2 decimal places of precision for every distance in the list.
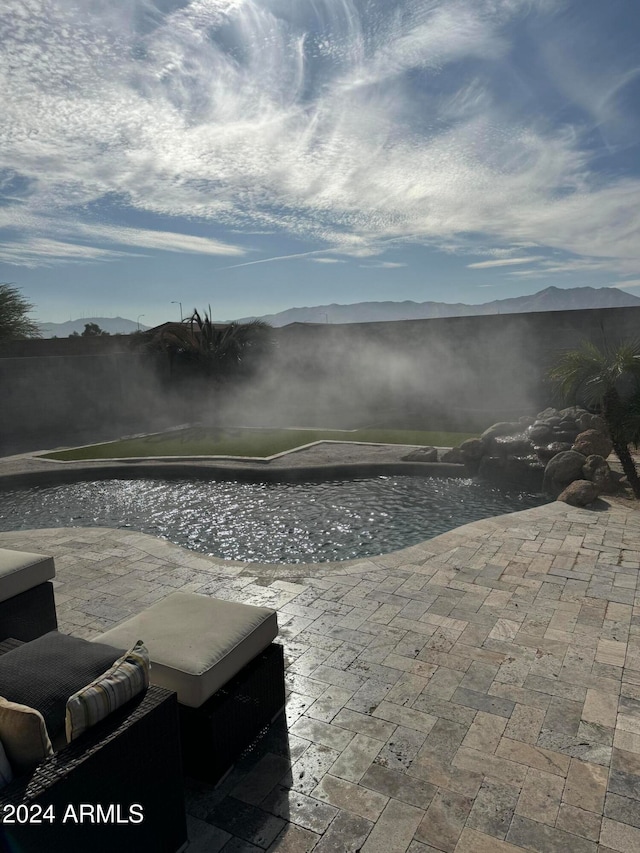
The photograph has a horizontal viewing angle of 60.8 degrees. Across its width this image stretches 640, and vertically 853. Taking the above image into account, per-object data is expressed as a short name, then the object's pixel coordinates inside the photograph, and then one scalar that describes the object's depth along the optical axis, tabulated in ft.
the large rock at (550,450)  32.58
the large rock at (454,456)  34.58
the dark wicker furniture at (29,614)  11.98
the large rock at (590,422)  34.35
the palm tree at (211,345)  64.69
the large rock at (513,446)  33.58
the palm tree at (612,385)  25.45
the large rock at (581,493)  24.14
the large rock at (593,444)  31.48
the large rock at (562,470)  28.71
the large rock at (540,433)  34.19
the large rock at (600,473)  26.30
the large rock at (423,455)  34.68
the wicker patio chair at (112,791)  5.39
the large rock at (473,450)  34.37
